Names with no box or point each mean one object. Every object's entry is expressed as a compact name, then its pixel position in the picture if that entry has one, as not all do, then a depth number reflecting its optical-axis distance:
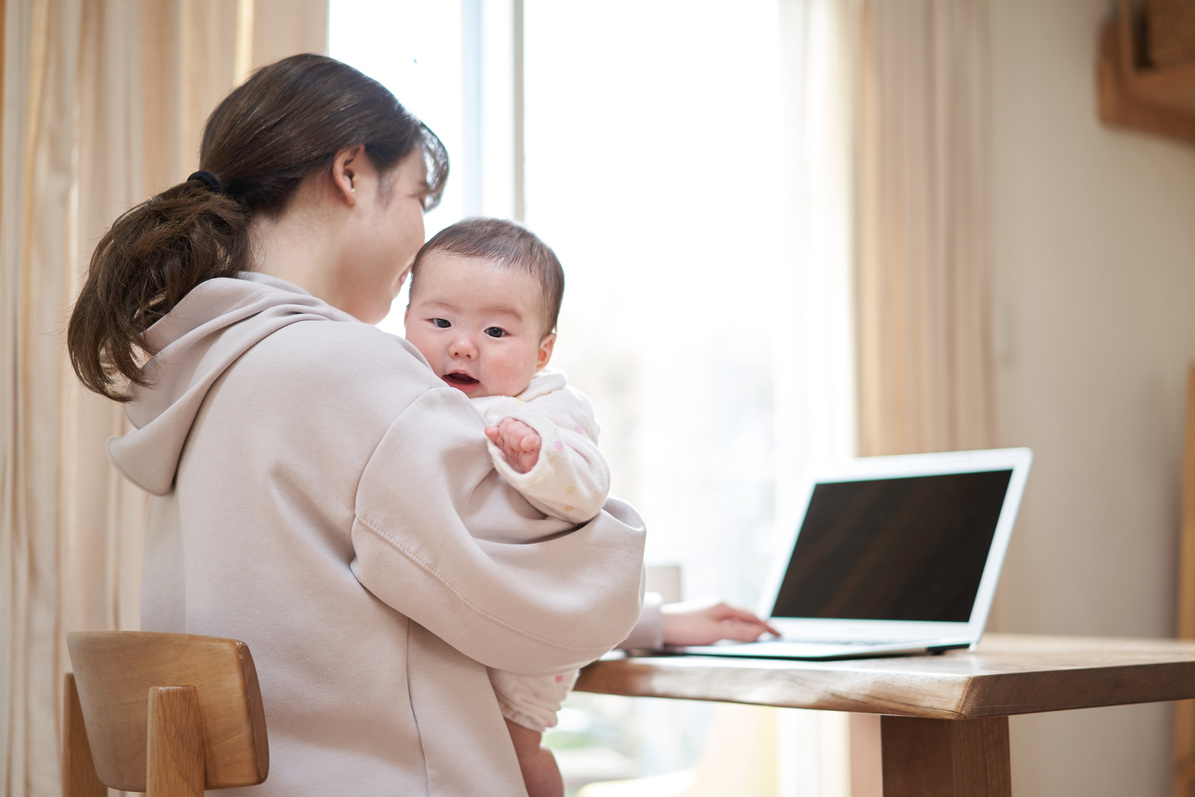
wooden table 0.95
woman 0.87
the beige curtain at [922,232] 2.55
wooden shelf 3.05
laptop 1.45
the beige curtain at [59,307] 1.48
